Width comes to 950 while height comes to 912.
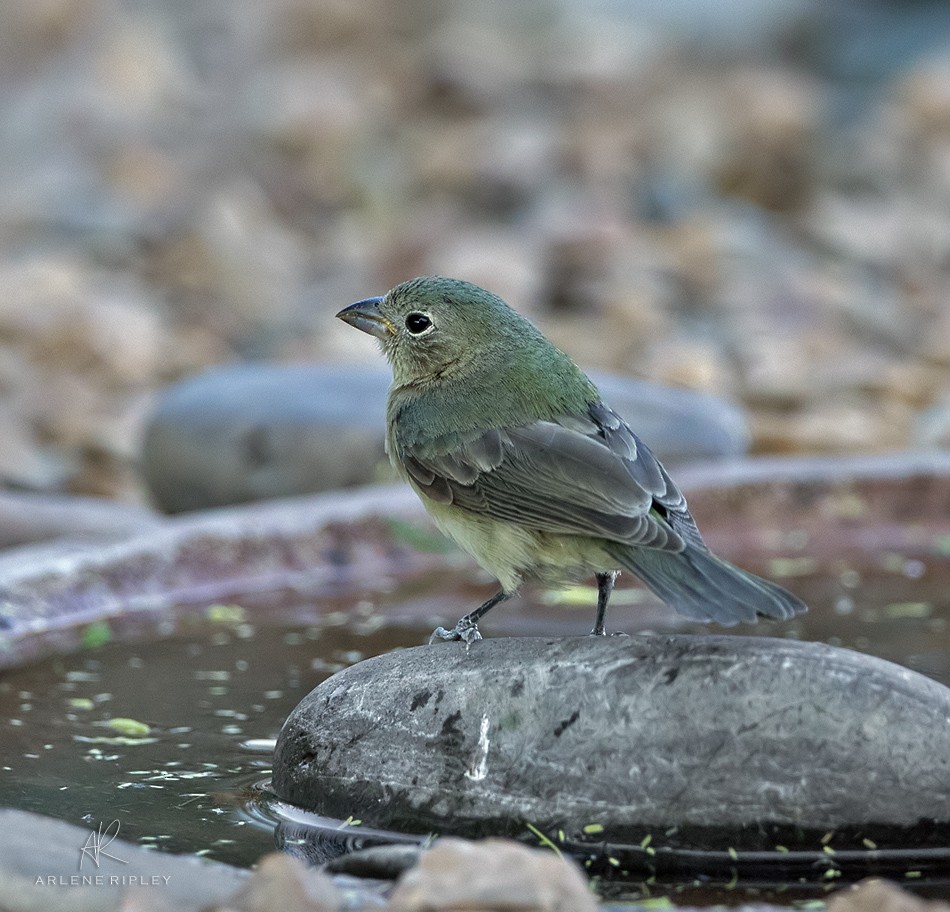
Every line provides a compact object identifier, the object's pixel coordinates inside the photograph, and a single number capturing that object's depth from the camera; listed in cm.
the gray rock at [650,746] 675
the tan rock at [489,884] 533
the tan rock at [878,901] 528
